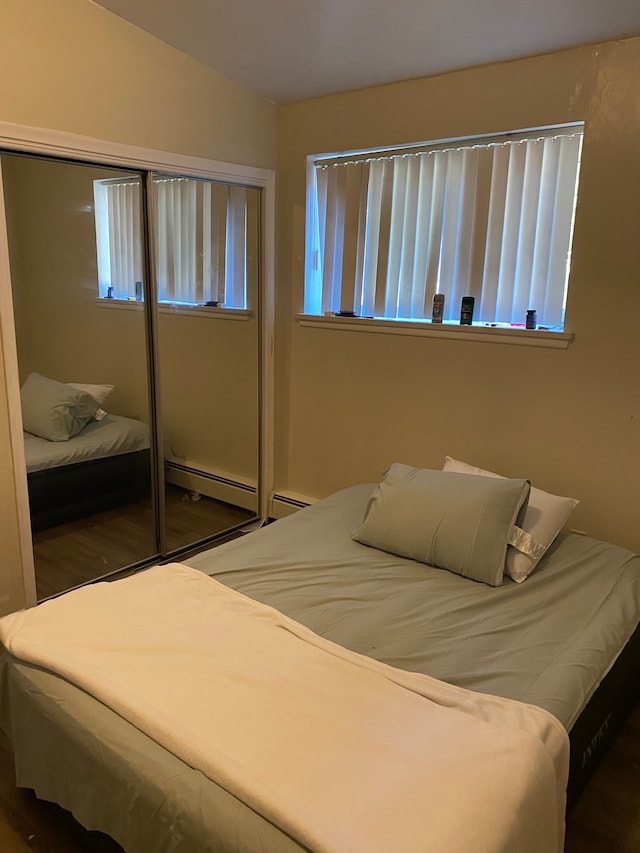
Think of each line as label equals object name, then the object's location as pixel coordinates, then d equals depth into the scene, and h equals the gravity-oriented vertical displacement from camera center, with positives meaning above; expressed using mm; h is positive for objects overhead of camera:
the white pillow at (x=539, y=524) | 2199 -786
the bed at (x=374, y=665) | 1289 -952
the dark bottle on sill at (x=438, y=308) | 2934 -36
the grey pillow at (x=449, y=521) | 2189 -766
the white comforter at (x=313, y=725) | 1219 -936
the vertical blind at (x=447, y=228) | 2643 +321
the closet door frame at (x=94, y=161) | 2369 +491
